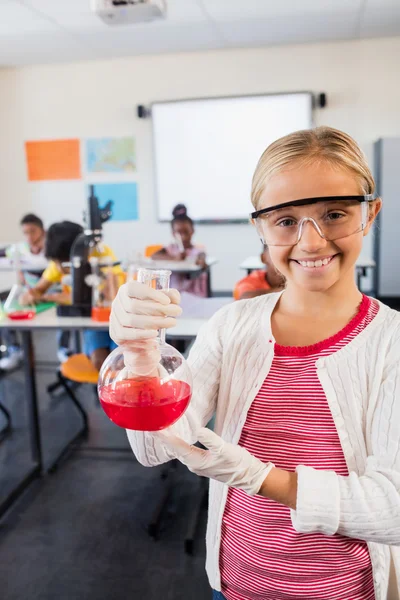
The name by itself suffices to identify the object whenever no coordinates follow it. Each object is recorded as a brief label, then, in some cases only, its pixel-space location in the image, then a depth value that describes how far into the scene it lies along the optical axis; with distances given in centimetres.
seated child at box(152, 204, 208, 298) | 421
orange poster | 657
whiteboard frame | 594
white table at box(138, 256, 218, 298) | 399
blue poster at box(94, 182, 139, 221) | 652
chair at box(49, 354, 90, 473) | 267
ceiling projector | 327
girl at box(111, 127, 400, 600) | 74
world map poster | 642
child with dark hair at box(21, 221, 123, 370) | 271
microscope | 263
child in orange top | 234
